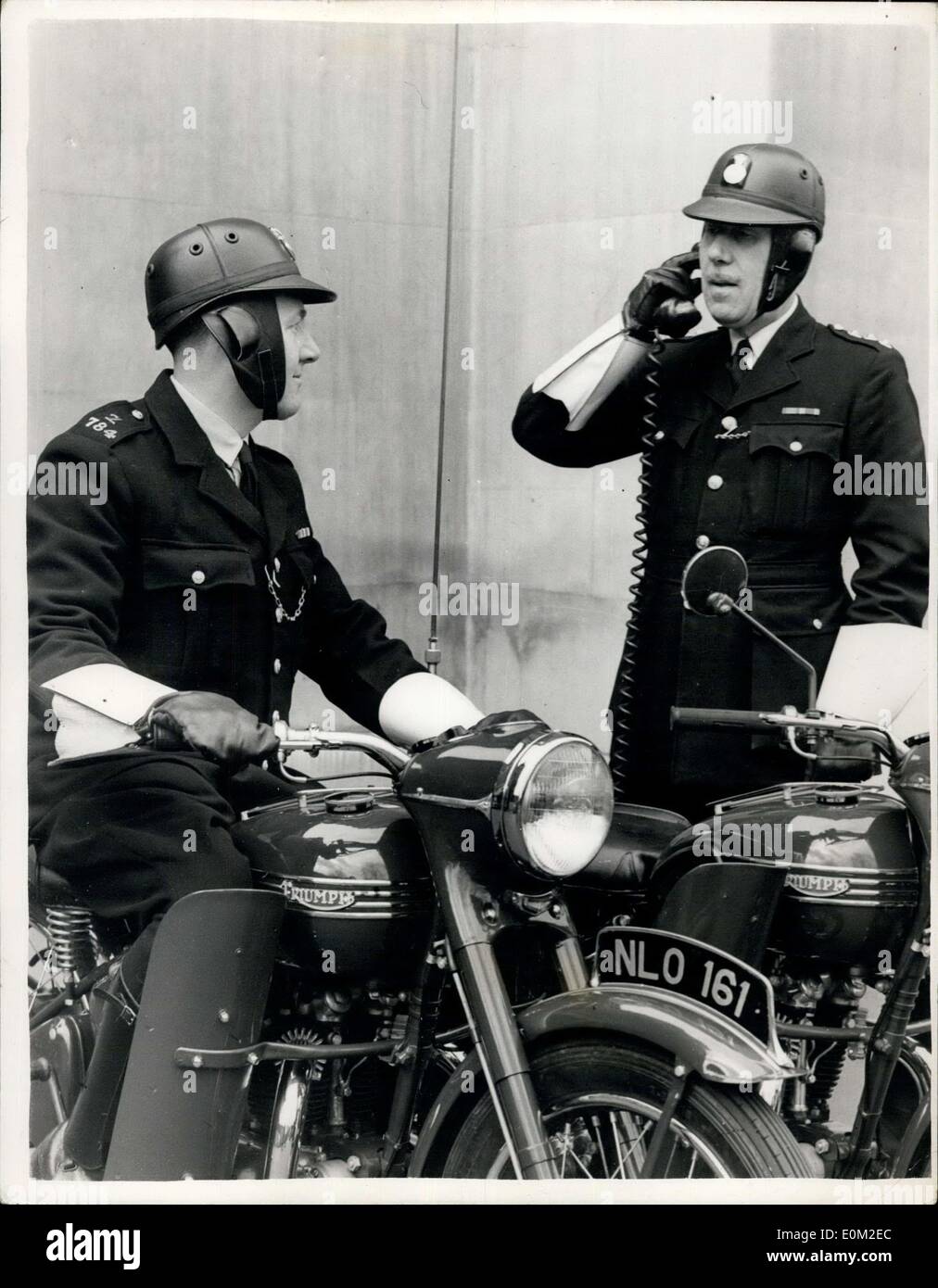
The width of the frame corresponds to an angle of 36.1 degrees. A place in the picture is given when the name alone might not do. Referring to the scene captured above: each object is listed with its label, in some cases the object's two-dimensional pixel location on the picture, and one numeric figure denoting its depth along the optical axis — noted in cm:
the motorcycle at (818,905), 290
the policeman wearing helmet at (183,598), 299
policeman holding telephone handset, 323
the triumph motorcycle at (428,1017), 249
